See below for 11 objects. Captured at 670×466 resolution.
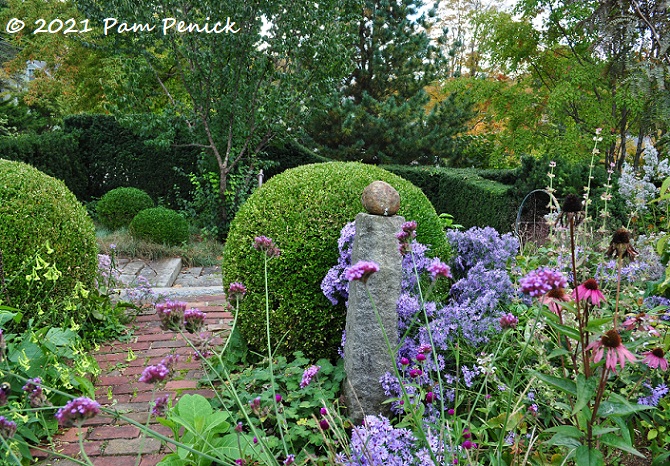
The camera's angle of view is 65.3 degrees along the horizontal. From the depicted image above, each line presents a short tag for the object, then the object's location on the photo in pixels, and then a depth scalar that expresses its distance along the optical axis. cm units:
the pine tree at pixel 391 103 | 1067
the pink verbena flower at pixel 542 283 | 117
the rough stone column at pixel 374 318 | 244
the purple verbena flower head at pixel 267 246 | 185
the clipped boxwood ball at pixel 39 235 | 320
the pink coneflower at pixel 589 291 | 128
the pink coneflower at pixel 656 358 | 140
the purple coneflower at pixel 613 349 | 119
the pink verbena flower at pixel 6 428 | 123
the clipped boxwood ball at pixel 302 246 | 301
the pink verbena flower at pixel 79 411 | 110
